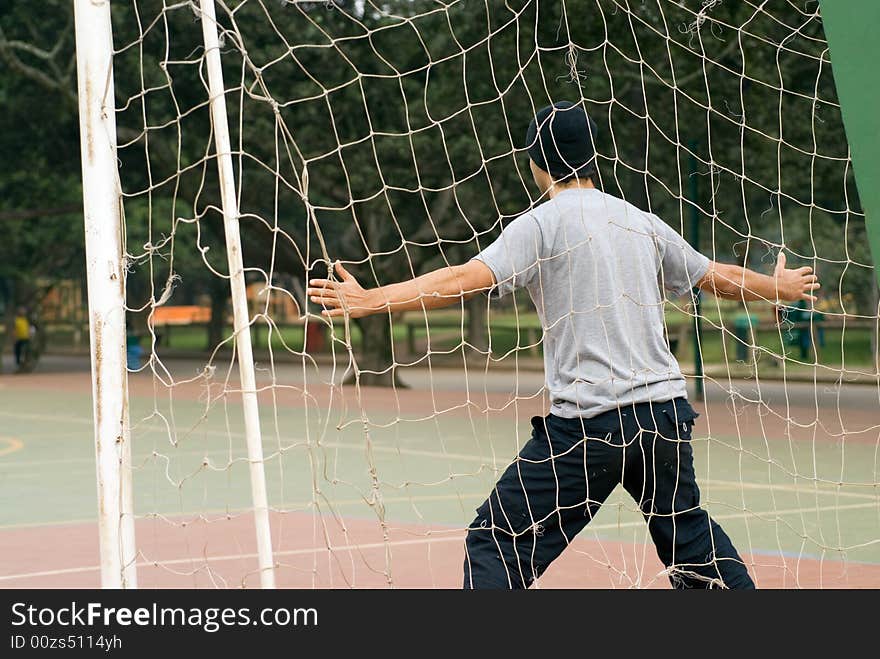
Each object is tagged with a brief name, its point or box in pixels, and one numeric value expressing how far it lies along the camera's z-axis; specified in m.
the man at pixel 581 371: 4.33
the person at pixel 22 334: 29.83
